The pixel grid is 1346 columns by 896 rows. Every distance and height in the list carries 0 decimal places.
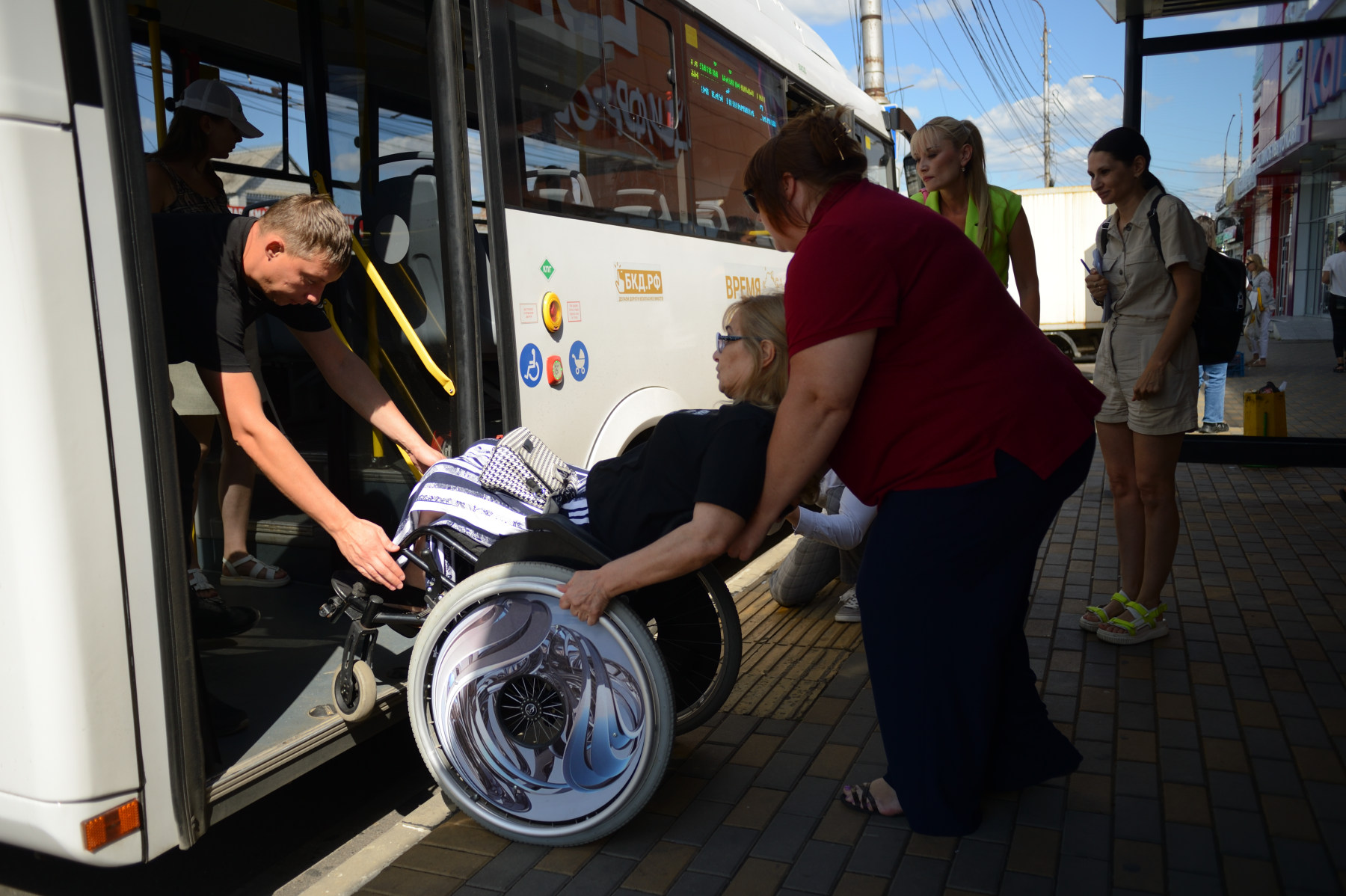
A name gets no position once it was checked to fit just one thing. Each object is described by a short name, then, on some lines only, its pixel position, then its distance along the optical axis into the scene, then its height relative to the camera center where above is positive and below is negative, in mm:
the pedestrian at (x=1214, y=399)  9430 -904
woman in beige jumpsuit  3834 -220
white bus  2055 +169
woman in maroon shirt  2312 -274
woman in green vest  3990 +471
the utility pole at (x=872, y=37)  13883 +3932
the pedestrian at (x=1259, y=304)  15047 -61
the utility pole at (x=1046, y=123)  45562 +8645
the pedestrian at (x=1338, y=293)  13680 +50
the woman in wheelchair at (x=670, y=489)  2471 -428
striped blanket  2898 -490
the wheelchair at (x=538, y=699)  2535 -942
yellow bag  8273 -942
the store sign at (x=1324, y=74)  10603 +2759
